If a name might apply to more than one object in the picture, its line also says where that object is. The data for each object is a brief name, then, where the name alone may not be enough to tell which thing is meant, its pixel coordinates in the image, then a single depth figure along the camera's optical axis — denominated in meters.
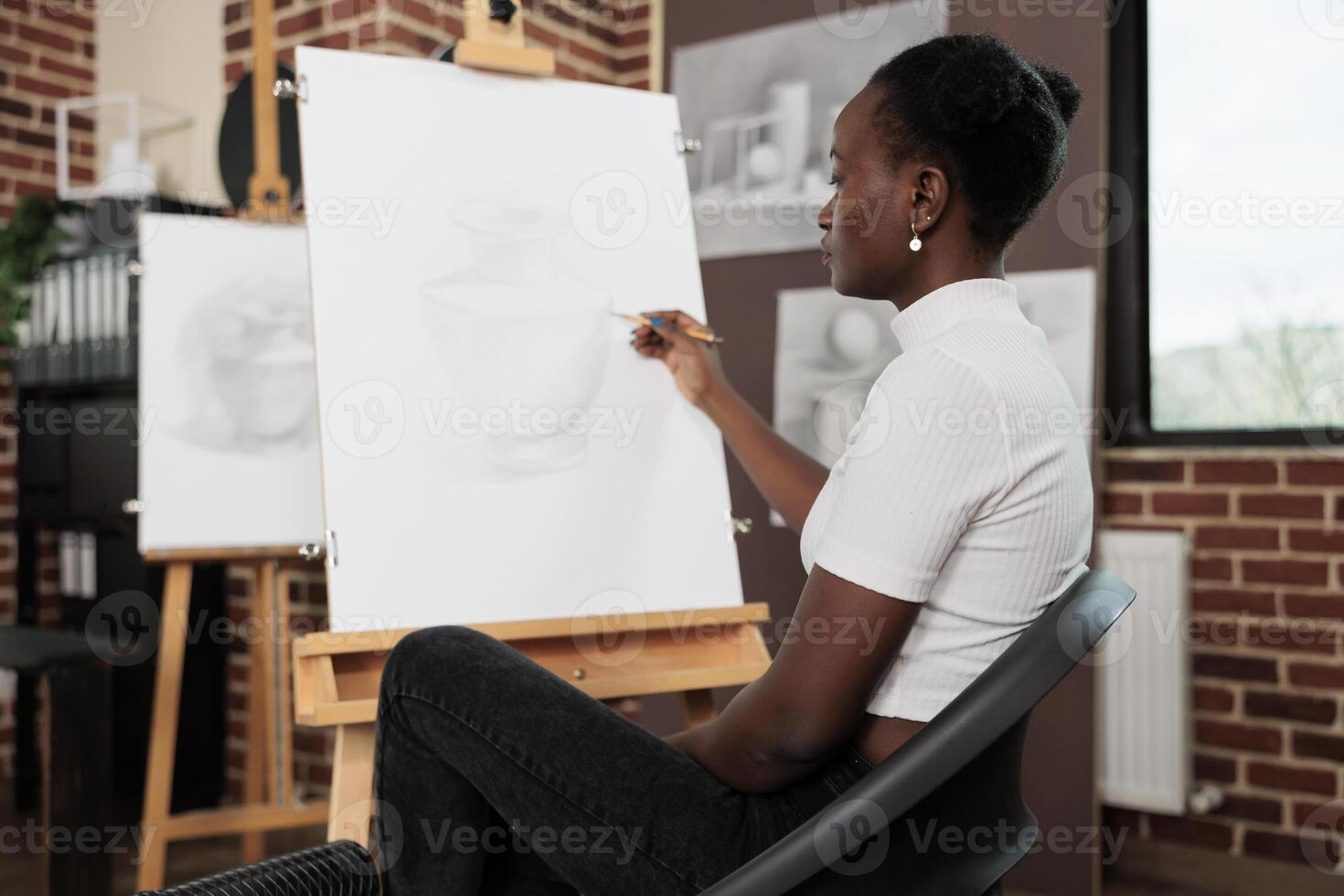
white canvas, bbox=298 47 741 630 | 1.41
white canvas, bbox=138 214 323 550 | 2.09
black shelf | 2.69
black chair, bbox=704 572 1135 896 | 0.87
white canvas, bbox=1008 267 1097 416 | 2.05
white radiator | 2.32
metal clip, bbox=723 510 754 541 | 1.61
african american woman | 0.93
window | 2.35
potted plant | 2.76
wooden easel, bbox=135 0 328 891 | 2.01
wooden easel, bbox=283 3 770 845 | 1.26
